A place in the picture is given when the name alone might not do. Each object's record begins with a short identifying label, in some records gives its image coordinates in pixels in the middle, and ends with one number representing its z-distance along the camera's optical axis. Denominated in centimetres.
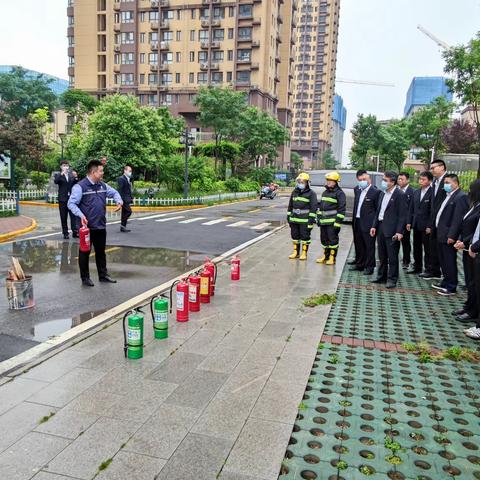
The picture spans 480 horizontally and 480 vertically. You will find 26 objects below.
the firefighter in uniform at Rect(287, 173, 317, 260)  1043
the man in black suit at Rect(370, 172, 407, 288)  805
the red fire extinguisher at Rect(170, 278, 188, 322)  584
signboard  1892
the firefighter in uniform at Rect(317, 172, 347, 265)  1009
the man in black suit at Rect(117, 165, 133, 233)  1402
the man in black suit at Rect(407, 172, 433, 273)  895
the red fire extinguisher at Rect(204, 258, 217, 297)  682
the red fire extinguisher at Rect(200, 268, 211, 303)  669
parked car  1875
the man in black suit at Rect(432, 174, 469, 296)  707
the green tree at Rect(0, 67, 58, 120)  6669
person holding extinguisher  762
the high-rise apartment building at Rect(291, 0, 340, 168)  12575
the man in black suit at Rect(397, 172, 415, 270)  954
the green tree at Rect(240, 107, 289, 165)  4584
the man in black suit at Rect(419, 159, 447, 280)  819
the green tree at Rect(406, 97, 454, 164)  3527
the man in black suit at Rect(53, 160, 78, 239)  1256
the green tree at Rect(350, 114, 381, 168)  5025
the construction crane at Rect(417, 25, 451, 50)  10568
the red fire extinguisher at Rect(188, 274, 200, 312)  623
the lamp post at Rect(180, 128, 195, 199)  2717
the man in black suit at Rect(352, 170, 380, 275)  902
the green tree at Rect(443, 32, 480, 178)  1817
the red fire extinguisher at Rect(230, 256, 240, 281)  805
